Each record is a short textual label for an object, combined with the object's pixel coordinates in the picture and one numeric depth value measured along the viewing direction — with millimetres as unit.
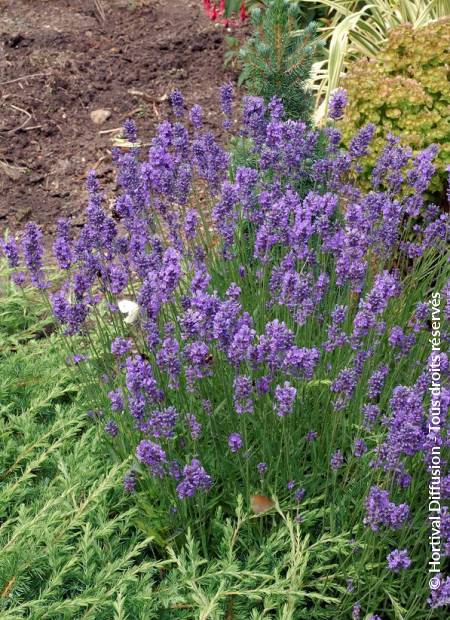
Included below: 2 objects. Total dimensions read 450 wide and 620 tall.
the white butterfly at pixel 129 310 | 3252
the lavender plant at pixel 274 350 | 1990
